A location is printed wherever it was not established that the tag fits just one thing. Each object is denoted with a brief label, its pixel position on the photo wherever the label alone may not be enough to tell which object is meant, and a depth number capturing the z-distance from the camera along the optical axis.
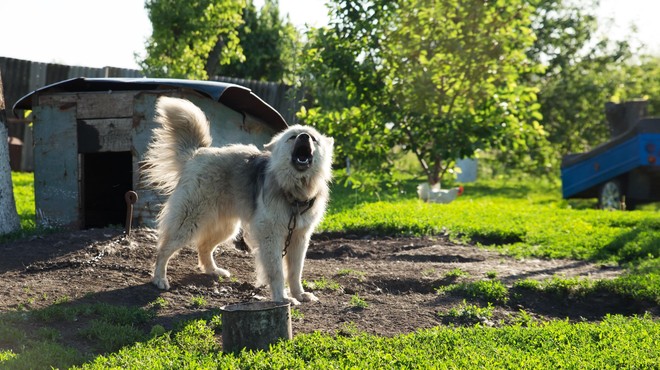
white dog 6.47
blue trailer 14.68
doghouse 9.21
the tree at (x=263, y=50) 27.52
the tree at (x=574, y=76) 23.48
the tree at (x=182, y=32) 17.94
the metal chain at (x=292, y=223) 6.56
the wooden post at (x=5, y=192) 8.99
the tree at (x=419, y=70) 13.62
